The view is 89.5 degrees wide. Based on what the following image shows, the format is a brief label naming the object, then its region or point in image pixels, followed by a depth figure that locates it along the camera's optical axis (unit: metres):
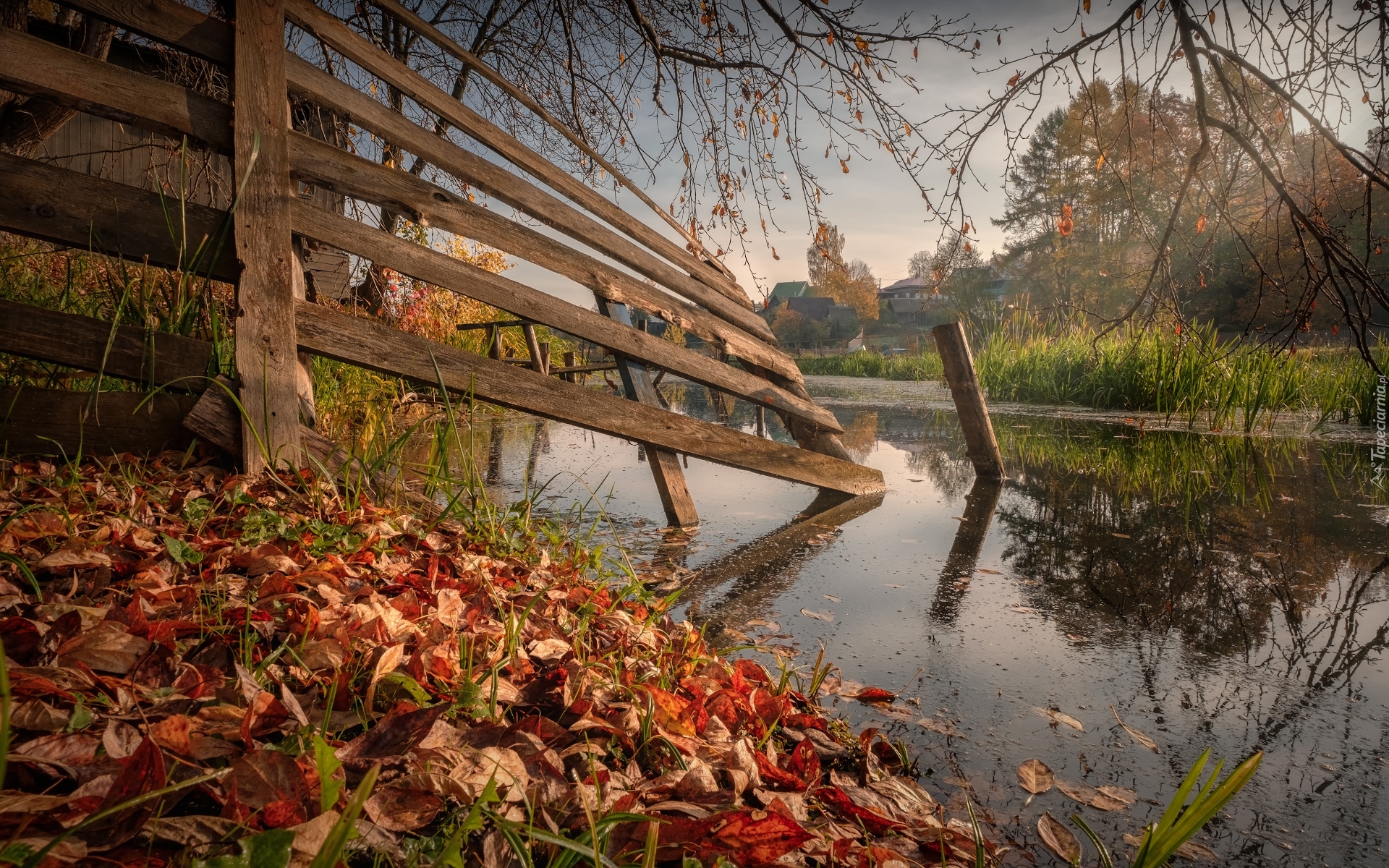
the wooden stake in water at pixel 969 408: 5.30
